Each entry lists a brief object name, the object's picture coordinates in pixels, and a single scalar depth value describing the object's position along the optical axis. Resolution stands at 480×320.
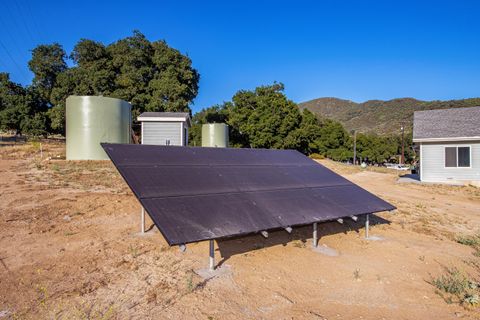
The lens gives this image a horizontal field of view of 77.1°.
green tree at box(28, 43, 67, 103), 36.03
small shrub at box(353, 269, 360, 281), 4.52
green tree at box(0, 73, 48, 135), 36.69
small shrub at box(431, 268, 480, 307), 3.91
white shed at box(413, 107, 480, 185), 17.33
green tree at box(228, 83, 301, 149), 35.84
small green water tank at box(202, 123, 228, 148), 28.81
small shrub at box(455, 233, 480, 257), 6.46
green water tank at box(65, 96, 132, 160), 18.27
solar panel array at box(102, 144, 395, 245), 3.88
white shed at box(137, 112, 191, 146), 21.12
